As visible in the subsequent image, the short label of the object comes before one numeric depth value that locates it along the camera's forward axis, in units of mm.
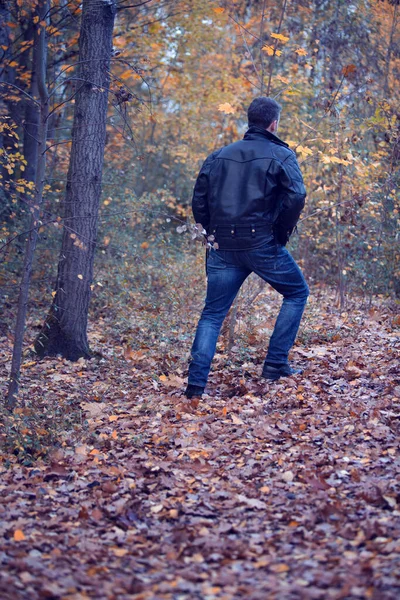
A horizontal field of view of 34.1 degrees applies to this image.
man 5328
